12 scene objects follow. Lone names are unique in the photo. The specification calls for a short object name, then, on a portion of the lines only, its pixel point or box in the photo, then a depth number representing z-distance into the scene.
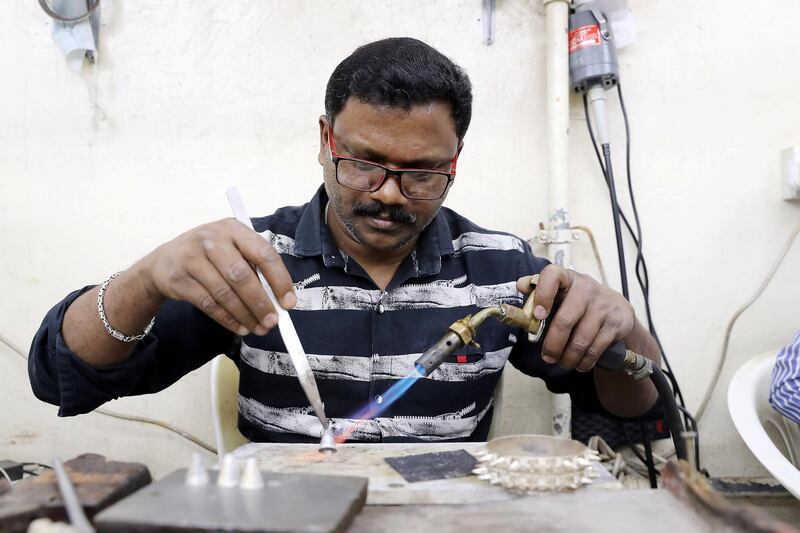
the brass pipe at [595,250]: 2.47
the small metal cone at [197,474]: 0.90
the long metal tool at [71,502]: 0.76
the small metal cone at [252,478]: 0.88
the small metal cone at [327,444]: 1.30
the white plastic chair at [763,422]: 1.89
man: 1.52
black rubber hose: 1.43
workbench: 0.88
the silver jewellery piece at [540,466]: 1.03
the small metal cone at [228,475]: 0.89
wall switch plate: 2.41
